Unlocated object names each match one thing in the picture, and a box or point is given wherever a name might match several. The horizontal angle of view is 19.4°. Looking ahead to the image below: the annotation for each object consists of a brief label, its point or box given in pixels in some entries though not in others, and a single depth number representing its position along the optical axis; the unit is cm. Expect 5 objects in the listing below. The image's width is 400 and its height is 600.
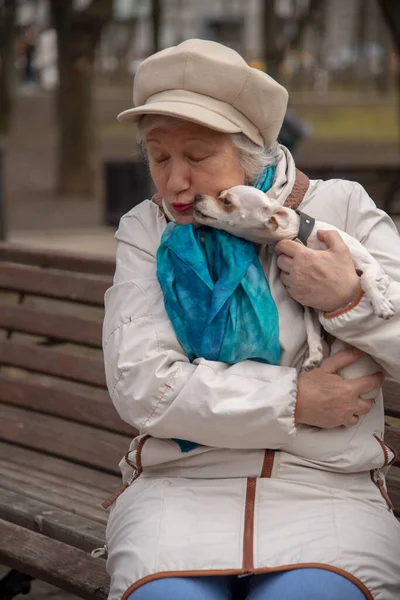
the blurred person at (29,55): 4972
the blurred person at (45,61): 4856
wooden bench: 340
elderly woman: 256
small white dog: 265
